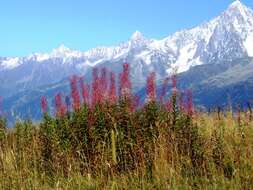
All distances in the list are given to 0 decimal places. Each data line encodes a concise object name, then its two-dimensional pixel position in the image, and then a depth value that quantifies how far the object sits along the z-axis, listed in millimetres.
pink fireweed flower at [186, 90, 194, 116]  11109
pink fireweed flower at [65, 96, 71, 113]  12083
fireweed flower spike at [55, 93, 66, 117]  11768
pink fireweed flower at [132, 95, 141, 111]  11508
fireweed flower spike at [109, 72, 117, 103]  11518
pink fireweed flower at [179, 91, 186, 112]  11595
